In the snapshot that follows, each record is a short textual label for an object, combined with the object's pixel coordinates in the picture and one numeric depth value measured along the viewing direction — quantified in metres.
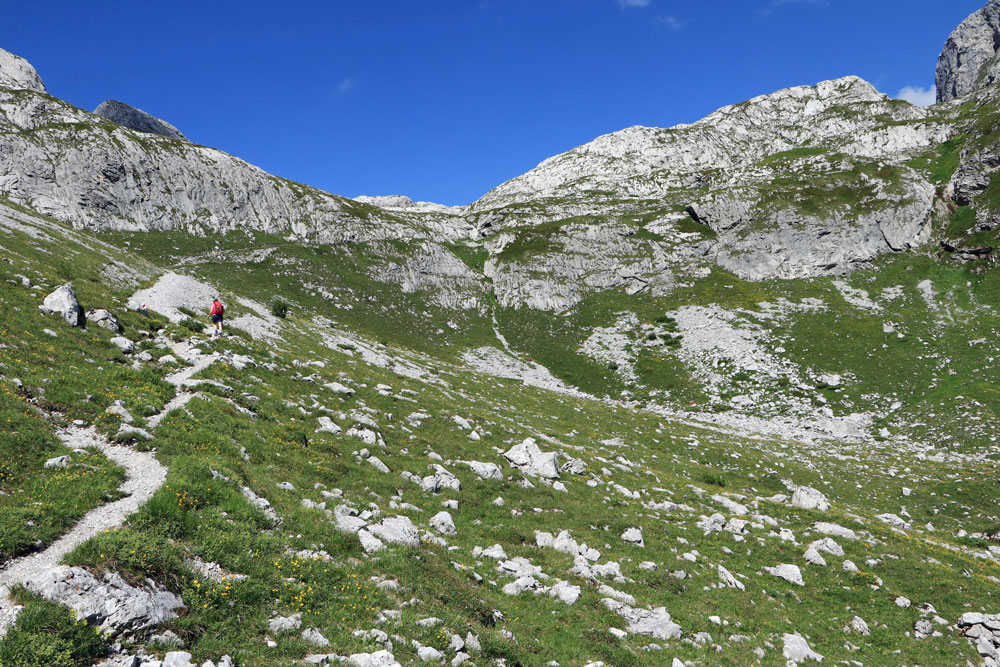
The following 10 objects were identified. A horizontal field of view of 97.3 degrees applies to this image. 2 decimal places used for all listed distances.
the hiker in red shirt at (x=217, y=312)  28.59
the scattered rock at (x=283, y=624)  8.62
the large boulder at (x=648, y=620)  12.43
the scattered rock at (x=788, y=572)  16.91
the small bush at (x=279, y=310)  50.41
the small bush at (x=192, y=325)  28.20
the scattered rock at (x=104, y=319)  21.16
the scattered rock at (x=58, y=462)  10.94
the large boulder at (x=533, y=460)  22.70
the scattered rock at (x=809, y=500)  25.22
